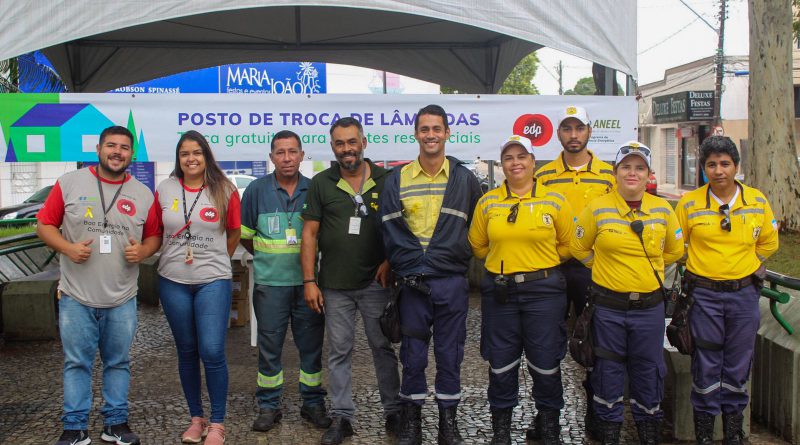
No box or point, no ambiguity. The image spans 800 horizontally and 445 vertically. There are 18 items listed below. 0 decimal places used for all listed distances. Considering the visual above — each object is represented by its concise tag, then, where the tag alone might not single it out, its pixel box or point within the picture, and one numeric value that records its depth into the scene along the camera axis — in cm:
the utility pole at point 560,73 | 5986
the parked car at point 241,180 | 2303
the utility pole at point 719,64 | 3458
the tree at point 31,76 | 1688
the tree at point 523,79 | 4769
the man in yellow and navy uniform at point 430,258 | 470
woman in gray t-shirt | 475
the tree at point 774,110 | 1252
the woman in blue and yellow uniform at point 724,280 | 454
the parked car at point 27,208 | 1880
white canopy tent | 952
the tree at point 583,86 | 9246
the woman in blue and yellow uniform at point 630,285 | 443
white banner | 599
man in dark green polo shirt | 491
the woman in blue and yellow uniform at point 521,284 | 456
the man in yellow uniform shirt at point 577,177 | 492
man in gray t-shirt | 467
